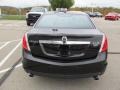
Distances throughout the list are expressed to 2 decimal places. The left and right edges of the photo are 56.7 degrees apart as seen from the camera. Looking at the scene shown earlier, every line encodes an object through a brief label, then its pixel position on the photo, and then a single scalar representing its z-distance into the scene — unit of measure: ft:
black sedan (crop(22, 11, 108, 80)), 6.69
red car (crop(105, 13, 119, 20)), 58.83
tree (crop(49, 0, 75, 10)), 72.68
